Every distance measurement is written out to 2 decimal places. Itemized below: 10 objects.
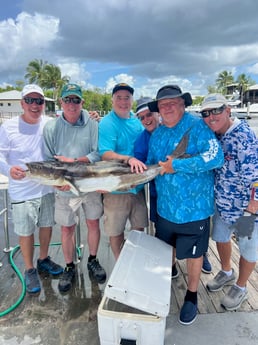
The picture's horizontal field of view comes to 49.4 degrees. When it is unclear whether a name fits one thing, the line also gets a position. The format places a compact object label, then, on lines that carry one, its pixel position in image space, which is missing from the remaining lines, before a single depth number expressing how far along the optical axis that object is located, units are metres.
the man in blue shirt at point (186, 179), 2.48
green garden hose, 2.85
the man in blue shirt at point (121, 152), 3.02
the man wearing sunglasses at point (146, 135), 2.96
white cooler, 2.04
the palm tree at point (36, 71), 63.75
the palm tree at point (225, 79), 89.88
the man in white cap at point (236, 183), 2.55
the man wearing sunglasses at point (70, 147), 3.08
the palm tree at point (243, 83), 75.31
